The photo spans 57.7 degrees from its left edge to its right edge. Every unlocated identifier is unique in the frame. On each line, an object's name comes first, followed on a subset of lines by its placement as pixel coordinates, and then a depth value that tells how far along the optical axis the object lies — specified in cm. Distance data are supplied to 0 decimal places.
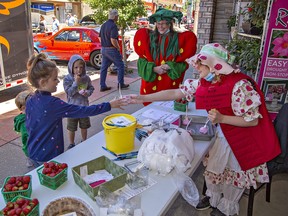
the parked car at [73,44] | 848
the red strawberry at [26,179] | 140
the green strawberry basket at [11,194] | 131
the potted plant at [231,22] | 553
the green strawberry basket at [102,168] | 140
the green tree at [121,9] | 769
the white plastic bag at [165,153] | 158
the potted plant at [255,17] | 404
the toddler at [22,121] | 256
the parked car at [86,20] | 1724
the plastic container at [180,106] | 262
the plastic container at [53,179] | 144
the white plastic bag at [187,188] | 150
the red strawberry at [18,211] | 115
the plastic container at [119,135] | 178
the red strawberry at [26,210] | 116
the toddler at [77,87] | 321
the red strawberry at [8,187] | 133
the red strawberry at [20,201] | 121
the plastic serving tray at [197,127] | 202
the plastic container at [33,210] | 119
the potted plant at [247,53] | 407
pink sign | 347
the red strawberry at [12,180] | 139
